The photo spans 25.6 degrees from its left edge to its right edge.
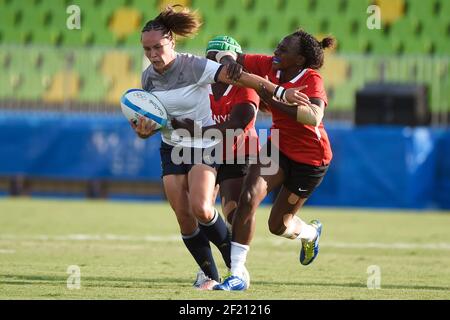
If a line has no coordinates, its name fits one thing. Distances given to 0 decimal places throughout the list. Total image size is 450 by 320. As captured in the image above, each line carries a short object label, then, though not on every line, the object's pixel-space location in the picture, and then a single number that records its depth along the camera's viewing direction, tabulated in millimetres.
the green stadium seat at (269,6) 21453
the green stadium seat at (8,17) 22062
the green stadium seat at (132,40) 21672
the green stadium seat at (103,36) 21875
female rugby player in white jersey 7641
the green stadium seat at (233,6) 21562
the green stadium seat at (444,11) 20625
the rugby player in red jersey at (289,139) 7691
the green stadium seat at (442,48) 20327
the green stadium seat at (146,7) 21594
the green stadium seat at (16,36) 21984
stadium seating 17984
